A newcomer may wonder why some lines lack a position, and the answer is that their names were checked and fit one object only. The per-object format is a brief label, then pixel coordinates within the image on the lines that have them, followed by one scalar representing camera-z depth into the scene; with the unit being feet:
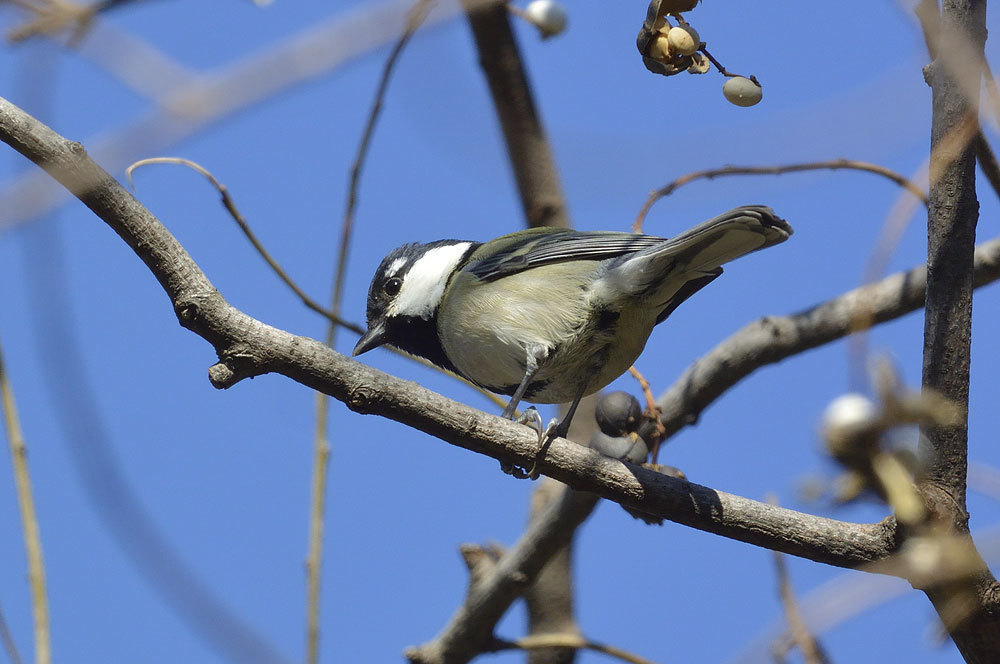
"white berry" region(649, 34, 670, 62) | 15.88
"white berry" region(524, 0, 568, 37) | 23.72
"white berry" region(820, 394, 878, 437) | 10.78
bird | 21.49
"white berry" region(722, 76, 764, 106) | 15.83
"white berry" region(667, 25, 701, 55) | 15.62
